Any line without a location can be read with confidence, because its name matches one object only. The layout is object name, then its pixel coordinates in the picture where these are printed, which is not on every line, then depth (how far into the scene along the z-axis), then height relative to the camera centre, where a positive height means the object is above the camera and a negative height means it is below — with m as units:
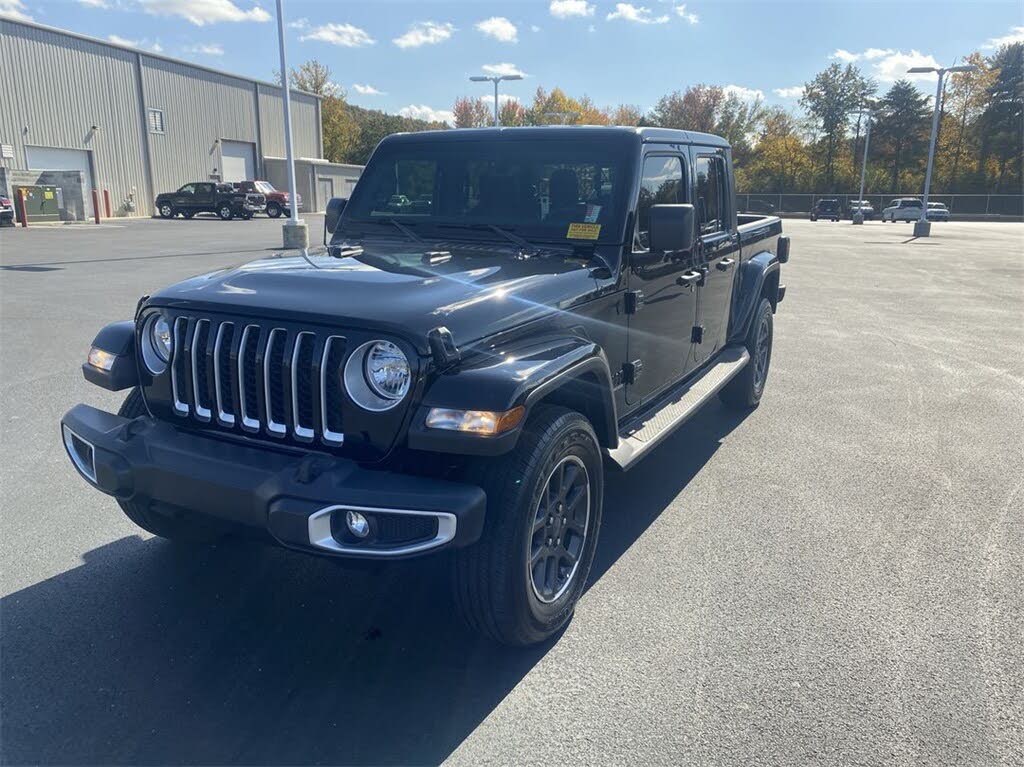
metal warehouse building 32.06 +2.96
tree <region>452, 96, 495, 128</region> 74.00 +7.10
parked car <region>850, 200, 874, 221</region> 55.31 -1.22
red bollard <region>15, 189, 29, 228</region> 27.17 -0.63
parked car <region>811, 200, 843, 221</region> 58.50 -1.36
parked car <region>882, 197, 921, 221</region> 55.79 -1.34
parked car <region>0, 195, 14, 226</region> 26.22 -0.74
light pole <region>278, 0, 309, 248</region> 18.06 -0.44
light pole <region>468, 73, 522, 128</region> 33.69 +4.56
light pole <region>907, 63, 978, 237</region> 30.95 +0.63
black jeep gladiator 2.58 -0.68
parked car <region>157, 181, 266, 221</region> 34.66 -0.59
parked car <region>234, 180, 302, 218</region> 35.88 -0.39
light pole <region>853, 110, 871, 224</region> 50.94 -1.55
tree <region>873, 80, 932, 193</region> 71.56 +5.72
